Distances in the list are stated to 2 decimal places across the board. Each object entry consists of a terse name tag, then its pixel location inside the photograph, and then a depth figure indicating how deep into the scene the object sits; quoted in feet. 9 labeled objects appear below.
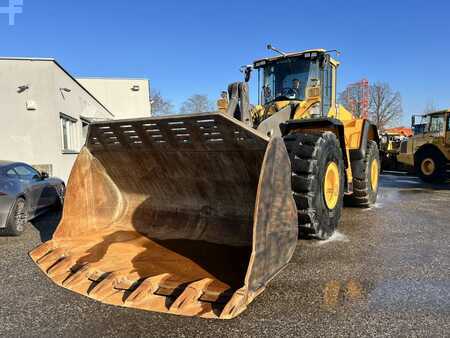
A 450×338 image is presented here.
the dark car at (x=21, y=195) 18.22
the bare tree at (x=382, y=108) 161.89
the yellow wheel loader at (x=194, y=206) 10.03
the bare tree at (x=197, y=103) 210.18
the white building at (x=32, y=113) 35.63
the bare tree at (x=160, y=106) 197.16
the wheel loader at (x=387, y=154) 56.90
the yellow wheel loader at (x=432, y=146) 43.29
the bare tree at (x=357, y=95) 165.14
